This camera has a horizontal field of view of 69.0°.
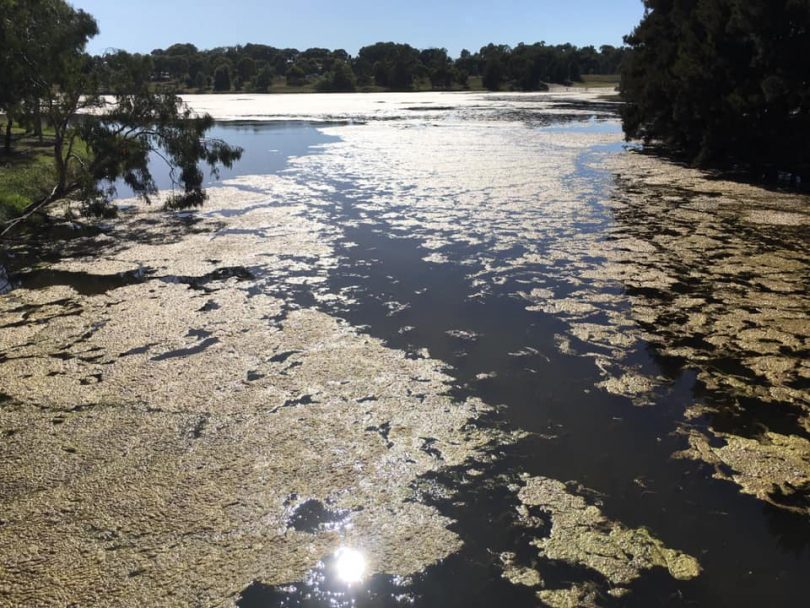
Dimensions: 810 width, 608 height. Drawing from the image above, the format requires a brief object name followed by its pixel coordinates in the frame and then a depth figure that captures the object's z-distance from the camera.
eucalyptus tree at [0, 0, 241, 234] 13.63
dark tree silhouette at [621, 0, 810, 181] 16.72
